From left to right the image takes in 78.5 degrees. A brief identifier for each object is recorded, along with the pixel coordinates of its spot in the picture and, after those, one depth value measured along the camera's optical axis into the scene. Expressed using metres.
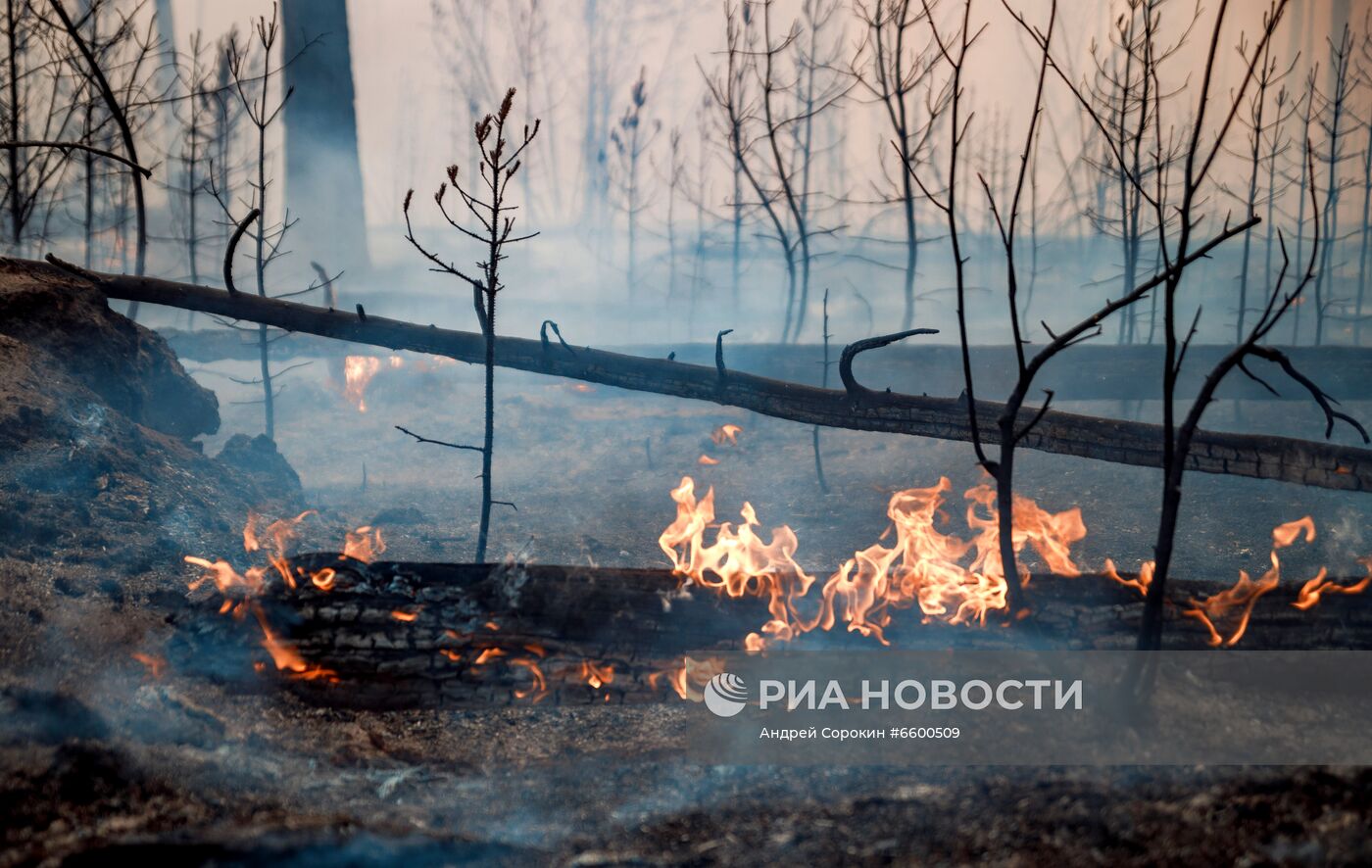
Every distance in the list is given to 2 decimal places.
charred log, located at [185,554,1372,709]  4.41
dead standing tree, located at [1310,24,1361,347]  14.41
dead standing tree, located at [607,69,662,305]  16.73
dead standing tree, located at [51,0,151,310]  4.90
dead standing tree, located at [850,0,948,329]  12.69
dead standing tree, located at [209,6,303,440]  9.62
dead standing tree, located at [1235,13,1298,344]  13.00
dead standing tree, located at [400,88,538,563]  6.00
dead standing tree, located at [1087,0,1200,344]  13.15
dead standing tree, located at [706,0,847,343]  13.55
